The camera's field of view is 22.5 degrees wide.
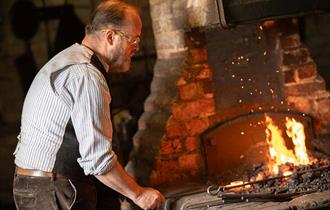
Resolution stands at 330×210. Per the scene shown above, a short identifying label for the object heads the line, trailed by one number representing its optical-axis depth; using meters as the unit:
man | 4.55
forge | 7.06
